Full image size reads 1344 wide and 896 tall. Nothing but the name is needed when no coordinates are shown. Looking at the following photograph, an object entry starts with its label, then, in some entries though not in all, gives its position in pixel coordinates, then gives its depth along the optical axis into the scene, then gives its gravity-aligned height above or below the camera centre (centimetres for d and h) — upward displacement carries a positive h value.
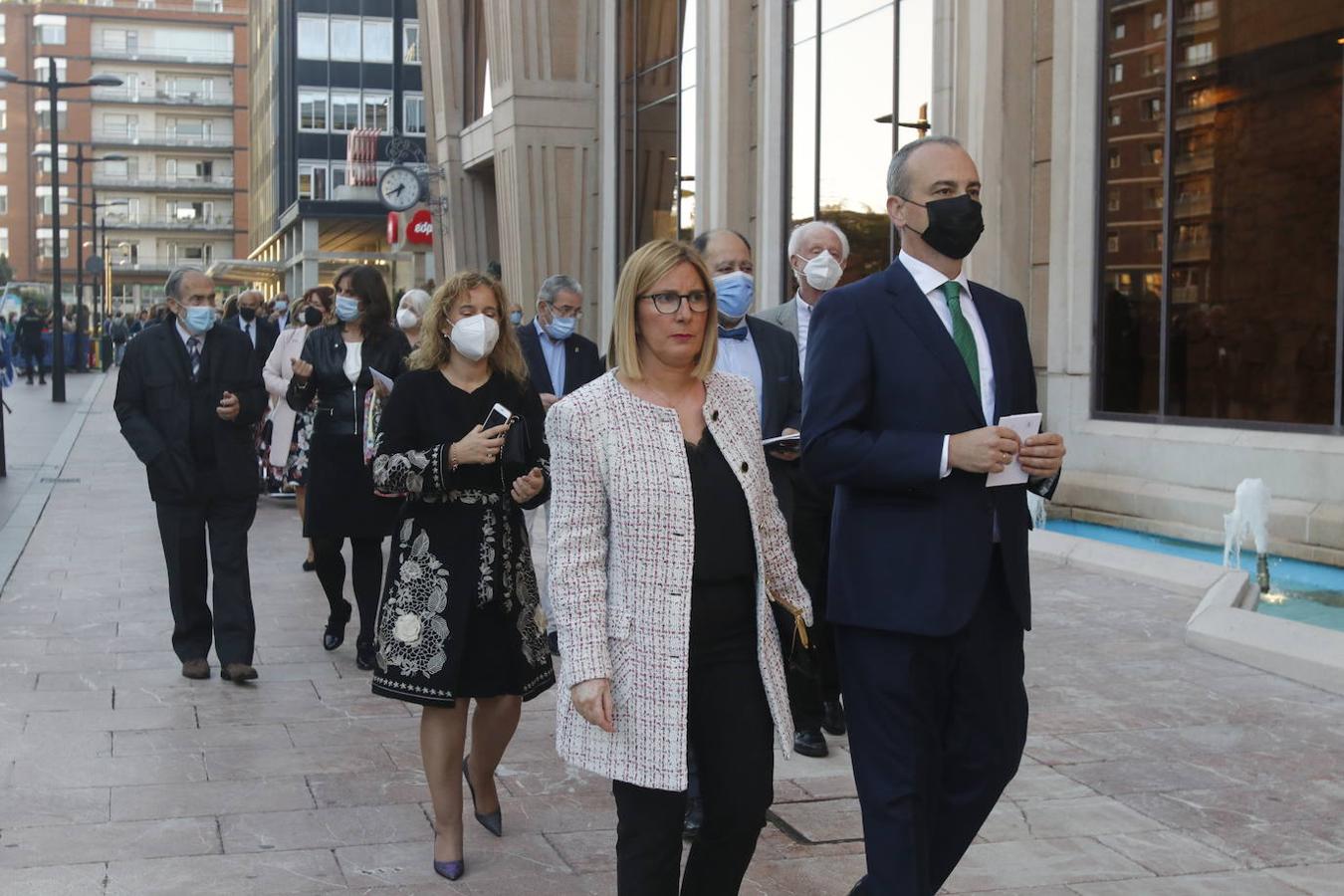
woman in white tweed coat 359 -54
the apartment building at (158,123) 11694 +1673
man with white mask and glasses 636 -65
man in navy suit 376 -40
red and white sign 3281 +256
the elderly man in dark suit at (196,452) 790 -49
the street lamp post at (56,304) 3419 +105
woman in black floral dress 509 -66
